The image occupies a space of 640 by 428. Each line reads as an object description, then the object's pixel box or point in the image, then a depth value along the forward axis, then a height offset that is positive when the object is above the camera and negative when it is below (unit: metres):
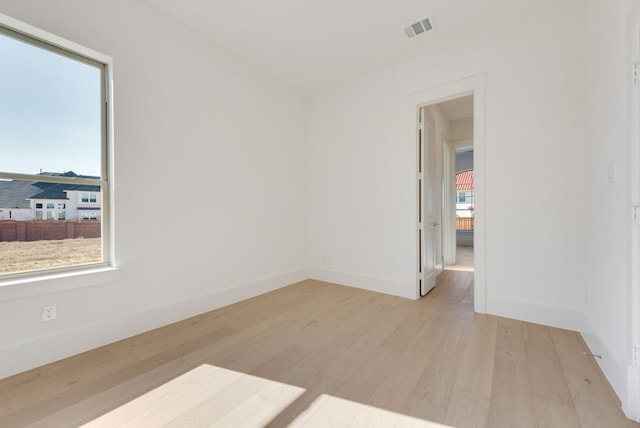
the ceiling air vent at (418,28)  2.80 +2.00
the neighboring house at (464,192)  9.64 +0.73
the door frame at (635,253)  1.47 -0.24
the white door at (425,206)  3.52 +0.08
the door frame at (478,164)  2.95 +0.54
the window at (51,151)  1.96 +0.51
